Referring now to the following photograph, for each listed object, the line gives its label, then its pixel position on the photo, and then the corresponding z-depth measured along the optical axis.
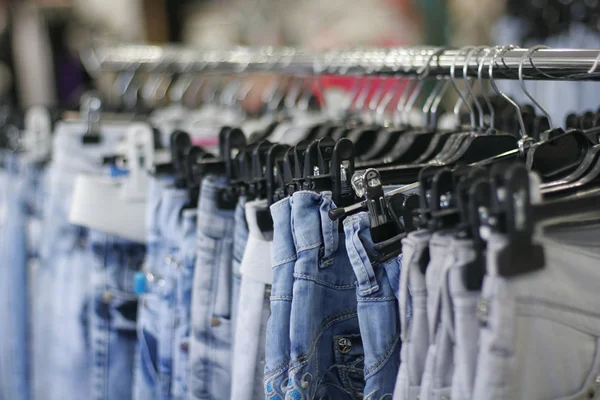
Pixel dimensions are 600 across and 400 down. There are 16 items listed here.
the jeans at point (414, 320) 1.80
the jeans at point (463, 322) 1.76
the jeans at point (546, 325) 1.73
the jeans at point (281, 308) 1.92
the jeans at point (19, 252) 2.67
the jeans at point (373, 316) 1.87
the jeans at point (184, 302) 2.14
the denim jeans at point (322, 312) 1.90
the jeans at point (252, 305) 1.99
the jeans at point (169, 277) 2.20
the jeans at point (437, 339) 1.78
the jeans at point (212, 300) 2.09
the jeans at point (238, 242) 2.06
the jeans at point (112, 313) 2.41
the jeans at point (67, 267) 2.47
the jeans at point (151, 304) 2.24
